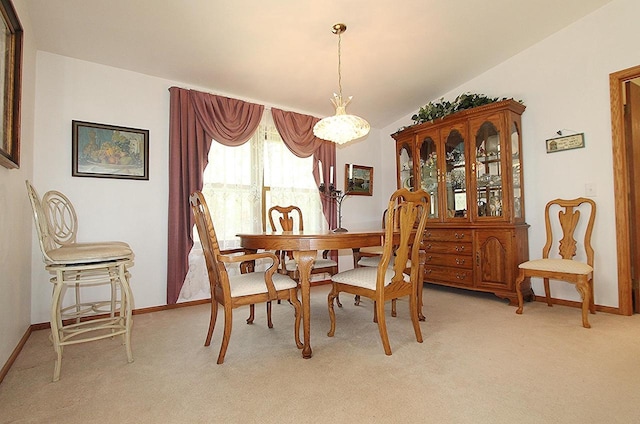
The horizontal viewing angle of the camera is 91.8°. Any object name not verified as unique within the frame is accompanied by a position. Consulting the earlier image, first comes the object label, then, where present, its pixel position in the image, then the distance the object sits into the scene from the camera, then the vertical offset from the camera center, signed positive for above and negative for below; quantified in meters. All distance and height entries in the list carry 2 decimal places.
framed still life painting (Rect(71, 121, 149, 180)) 2.70 +0.64
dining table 1.85 -0.16
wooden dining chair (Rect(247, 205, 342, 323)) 2.68 -0.41
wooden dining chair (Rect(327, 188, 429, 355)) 1.88 -0.37
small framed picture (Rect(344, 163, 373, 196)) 4.43 +0.55
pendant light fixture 2.53 +0.77
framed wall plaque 2.91 +0.70
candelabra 2.39 +0.23
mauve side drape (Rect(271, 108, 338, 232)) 3.75 +0.97
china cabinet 3.06 +0.19
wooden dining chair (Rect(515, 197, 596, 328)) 2.43 -0.36
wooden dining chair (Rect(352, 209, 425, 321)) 2.69 -0.39
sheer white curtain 3.28 +0.36
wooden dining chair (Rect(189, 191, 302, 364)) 1.80 -0.40
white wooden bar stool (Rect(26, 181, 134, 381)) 1.66 -0.24
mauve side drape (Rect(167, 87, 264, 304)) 3.02 +0.68
